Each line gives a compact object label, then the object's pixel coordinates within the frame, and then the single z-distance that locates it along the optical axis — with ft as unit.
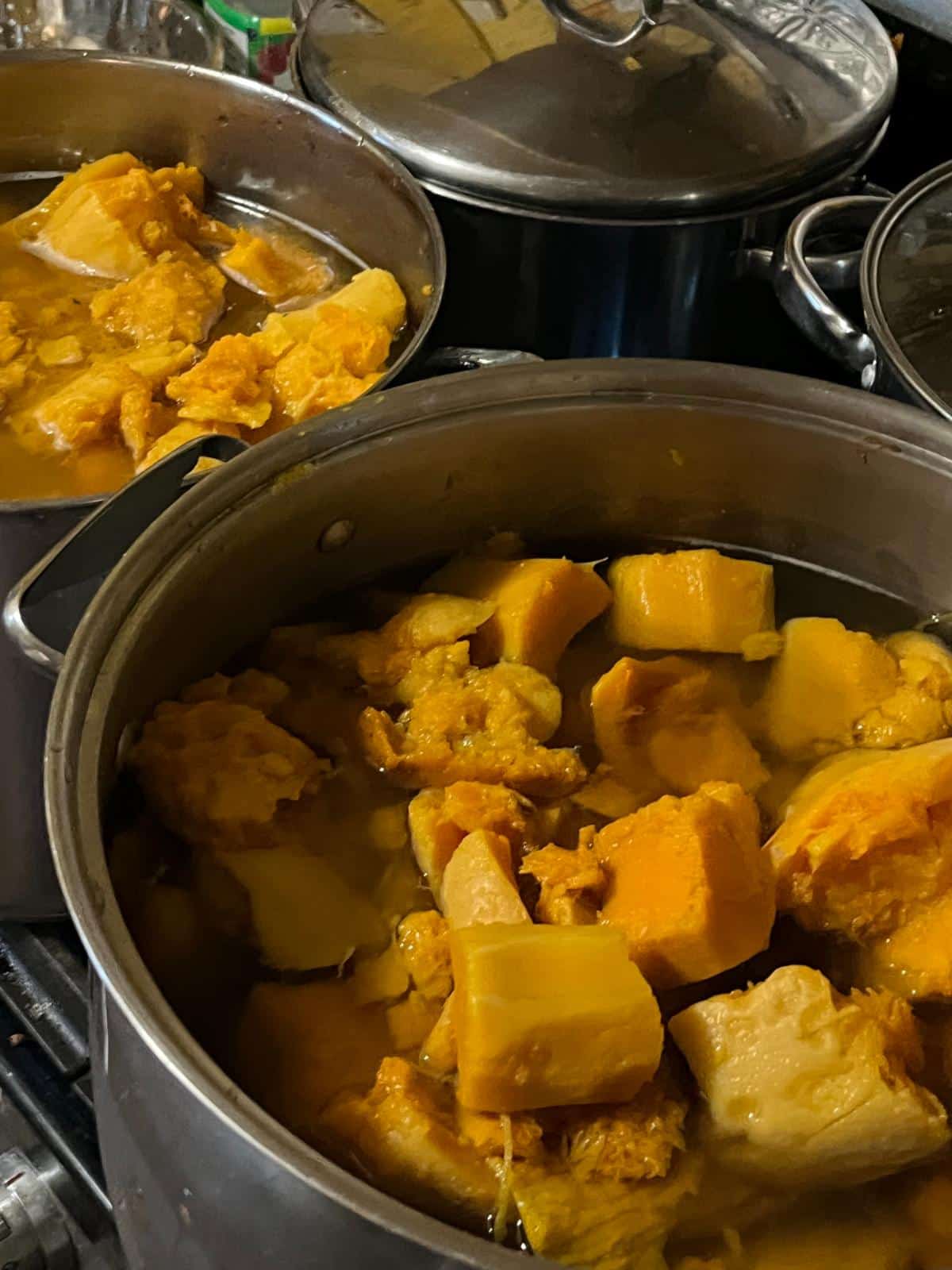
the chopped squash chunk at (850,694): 2.77
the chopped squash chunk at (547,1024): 1.89
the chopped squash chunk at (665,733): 2.70
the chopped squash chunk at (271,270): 3.95
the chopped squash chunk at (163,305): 3.66
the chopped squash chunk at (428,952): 2.23
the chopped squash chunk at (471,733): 2.60
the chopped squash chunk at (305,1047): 2.08
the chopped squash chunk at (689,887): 2.16
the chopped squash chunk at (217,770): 2.38
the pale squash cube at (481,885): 2.22
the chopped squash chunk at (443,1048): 2.12
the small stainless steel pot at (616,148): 3.49
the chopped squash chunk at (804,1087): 1.99
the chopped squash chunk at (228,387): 3.30
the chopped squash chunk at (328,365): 3.39
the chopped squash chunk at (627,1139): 1.95
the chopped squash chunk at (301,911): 2.32
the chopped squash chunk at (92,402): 3.29
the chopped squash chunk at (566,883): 2.25
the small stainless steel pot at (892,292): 2.92
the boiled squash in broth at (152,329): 3.30
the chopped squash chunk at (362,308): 3.59
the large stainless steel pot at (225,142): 3.74
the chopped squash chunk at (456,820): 2.43
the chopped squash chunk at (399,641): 2.79
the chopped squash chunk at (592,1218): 1.88
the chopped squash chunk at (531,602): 2.83
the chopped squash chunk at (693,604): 2.93
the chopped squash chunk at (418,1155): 1.92
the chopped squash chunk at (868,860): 2.37
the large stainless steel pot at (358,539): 1.65
